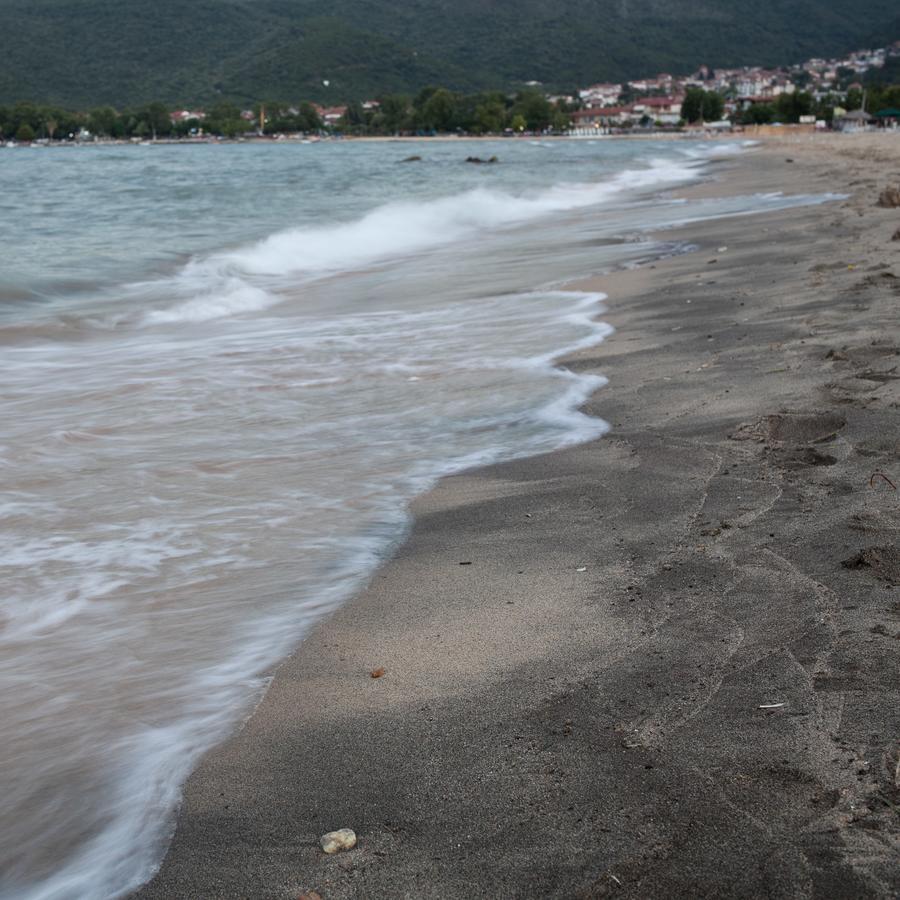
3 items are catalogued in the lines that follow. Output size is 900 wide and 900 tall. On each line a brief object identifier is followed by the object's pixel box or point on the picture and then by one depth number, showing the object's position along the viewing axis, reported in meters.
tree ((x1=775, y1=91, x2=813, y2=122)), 126.50
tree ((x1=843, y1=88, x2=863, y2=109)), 124.06
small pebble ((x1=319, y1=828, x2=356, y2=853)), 1.99
